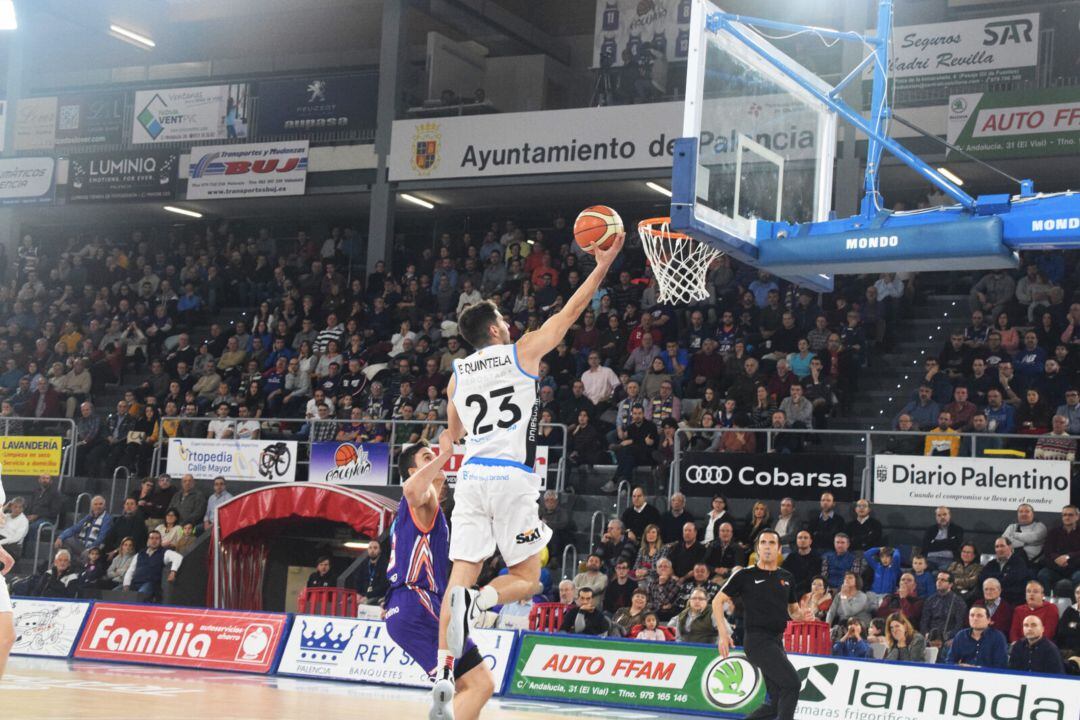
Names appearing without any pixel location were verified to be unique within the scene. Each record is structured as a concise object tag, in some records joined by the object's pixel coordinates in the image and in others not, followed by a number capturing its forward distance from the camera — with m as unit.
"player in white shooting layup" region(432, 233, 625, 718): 7.00
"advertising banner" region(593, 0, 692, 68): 25.12
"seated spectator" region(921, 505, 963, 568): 15.37
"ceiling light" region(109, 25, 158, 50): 29.00
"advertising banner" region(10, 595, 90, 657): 17.11
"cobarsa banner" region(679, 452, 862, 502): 16.89
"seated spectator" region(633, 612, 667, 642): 14.55
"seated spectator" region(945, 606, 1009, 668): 12.80
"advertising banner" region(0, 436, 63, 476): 22.69
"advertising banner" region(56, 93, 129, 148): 30.09
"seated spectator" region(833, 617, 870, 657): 13.63
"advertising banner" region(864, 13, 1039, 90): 22.00
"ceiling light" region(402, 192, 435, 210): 28.13
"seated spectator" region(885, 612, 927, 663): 13.55
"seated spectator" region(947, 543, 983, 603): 14.65
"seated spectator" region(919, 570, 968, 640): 13.91
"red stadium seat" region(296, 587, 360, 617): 16.91
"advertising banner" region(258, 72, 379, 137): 27.02
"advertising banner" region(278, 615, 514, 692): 14.91
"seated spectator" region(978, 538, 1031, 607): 14.30
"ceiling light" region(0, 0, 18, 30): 28.48
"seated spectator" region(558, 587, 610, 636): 15.36
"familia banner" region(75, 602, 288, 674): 16.09
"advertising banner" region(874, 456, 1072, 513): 15.55
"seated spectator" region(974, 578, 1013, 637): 13.59
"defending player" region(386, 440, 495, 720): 7.41
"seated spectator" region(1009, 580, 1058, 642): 13.31
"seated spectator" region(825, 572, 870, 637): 14.45
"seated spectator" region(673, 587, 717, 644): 14.50
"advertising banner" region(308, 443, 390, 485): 19.91
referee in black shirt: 9.40
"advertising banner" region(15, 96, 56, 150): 30.73
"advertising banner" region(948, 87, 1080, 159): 21.34
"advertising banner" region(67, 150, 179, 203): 28.80
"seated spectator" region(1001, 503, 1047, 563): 15.00
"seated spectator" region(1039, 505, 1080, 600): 14.24
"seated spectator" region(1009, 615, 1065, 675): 12.41
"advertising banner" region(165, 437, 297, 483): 20.67
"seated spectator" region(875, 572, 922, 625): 14.29
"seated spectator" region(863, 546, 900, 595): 14.97
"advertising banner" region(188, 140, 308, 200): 27.38
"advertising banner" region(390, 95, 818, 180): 23.72
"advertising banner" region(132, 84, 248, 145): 28.17
